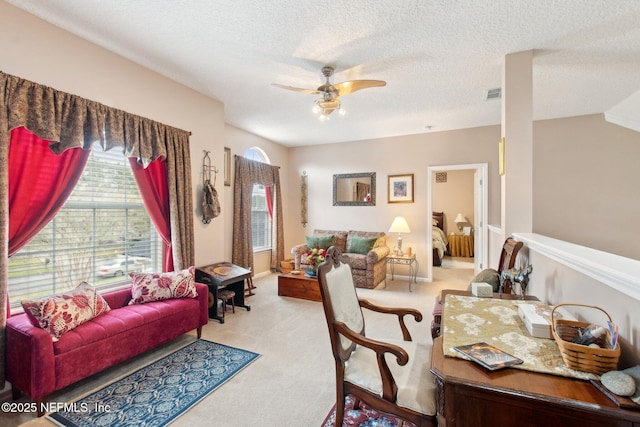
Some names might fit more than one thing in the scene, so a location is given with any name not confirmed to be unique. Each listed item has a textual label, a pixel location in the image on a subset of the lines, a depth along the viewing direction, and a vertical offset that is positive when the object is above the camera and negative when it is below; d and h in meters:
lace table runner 1.04 -0.57
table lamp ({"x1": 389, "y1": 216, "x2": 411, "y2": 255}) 5.20 -0.32
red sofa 1.83 -0.96
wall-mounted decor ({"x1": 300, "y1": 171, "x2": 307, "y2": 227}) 6.36 +0.18
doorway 4.82 +0.01
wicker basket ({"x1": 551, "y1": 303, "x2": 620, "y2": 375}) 0.95 -0.51
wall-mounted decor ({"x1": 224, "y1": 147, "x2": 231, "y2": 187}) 4.67 +0.70
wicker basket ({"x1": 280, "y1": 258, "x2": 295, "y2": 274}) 5.39 -1.05
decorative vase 4.27 -0.94
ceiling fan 2.62 +1.13
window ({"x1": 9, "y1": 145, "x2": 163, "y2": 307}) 2.29 -0.28
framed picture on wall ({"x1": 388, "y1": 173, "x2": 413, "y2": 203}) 5.45 +0.38
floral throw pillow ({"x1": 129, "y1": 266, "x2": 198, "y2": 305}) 2.71 -0.74
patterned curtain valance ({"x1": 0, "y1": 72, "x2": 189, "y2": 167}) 2.04 +0.75
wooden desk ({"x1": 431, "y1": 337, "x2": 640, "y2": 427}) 0.84 -0.59
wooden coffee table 4.22 -1.16
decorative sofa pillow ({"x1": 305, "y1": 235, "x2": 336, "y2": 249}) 5.43 -0.62
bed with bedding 6.57 -0.88
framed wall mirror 5.79 +0.40
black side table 3.36 -0.80
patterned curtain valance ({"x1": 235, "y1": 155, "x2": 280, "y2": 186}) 4.98 +0.72
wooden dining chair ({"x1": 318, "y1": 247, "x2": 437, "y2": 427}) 1.31 -0.84
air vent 3.41 +1.38
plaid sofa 4.80 -0.84
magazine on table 1.01 -0.55
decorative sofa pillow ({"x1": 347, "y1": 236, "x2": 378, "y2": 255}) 5.21 -0.66
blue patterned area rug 1.84 -1.32
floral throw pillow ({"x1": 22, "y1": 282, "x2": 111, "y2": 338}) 1.94 -0.71
